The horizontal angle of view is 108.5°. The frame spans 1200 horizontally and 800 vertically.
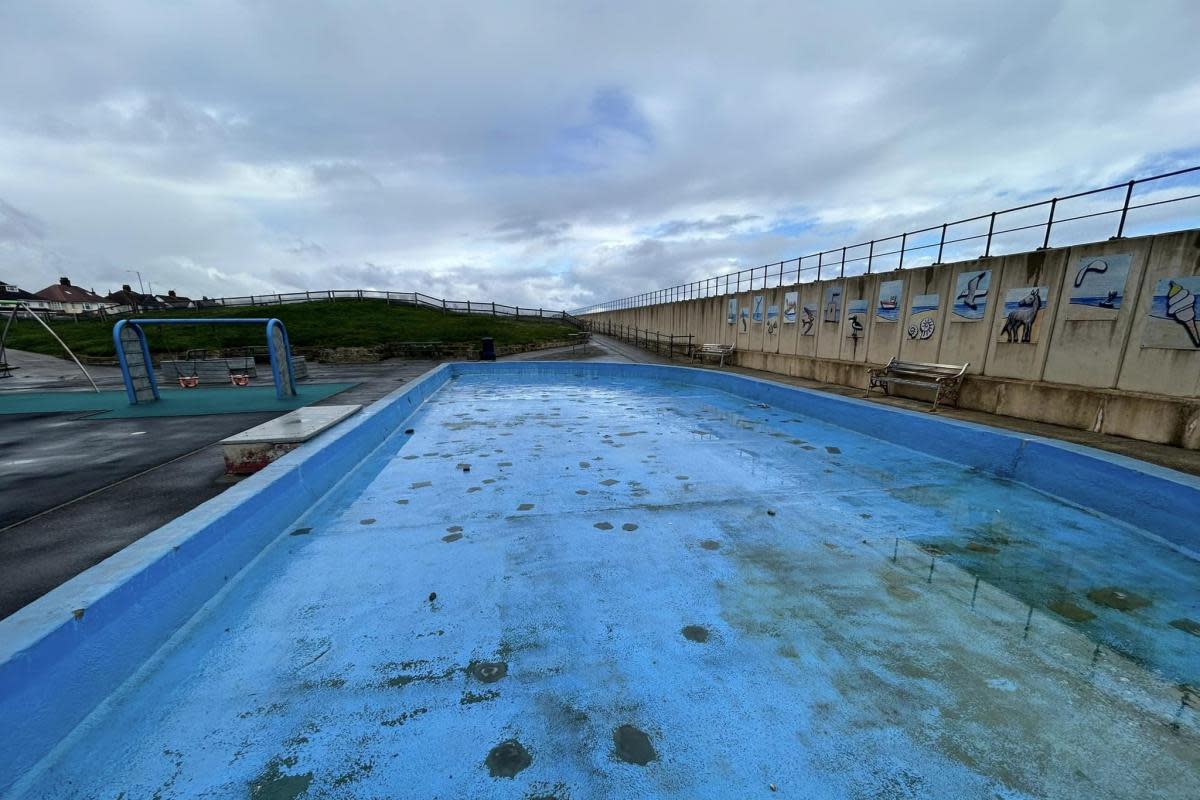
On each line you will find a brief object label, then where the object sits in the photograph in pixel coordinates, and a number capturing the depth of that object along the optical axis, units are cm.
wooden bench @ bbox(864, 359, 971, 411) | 943
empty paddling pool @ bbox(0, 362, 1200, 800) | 197
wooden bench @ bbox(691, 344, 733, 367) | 1897
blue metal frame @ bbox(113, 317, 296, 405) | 922
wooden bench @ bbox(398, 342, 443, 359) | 2198
